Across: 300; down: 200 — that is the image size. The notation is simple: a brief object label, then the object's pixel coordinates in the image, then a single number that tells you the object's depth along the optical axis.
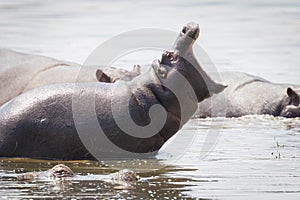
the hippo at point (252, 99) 26.80
